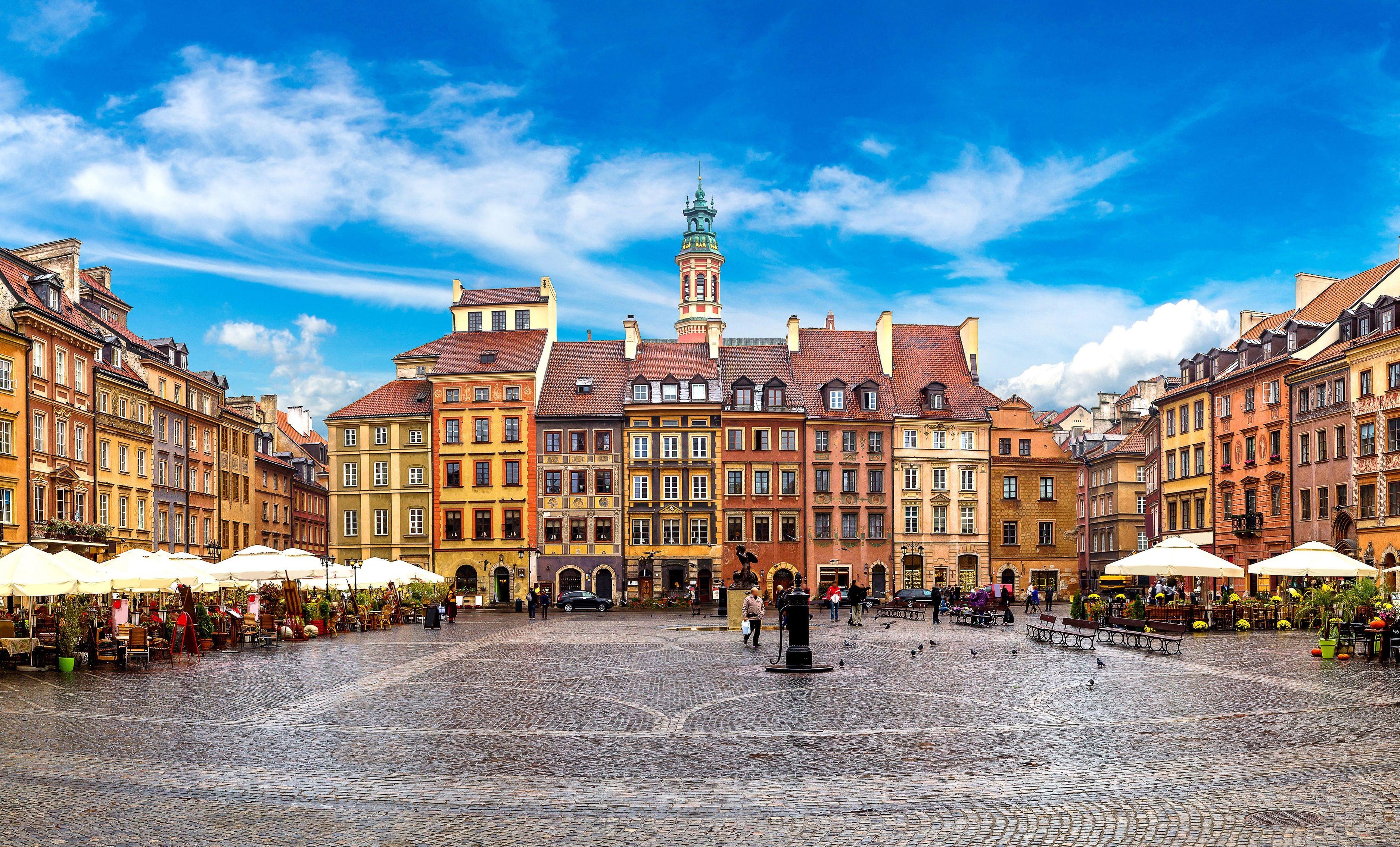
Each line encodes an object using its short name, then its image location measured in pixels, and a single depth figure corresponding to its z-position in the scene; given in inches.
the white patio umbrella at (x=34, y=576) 1034.1
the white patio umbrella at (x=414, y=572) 1866.4
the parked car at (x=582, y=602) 2699.3
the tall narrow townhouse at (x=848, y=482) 2906.0
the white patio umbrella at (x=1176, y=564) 1403.8
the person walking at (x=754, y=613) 1252.7
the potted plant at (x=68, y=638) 1028.5
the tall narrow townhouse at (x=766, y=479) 2883.9
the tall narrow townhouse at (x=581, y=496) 2871.6
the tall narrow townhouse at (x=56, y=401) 1860.2
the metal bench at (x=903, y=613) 2037.4
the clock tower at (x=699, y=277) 5625.0
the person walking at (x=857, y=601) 1724.9
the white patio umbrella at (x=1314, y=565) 1349.7
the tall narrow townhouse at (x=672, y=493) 2861.7
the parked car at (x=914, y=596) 2373.3
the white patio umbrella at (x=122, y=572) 1125.1
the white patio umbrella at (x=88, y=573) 1077.8
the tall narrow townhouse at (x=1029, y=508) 2994.6
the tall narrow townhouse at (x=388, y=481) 2928.2
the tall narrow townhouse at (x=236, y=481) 2709.2
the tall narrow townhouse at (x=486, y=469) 2878.9
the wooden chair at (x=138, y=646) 1072.2
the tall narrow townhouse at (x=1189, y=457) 2527.1
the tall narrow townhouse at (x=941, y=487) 2933.1
